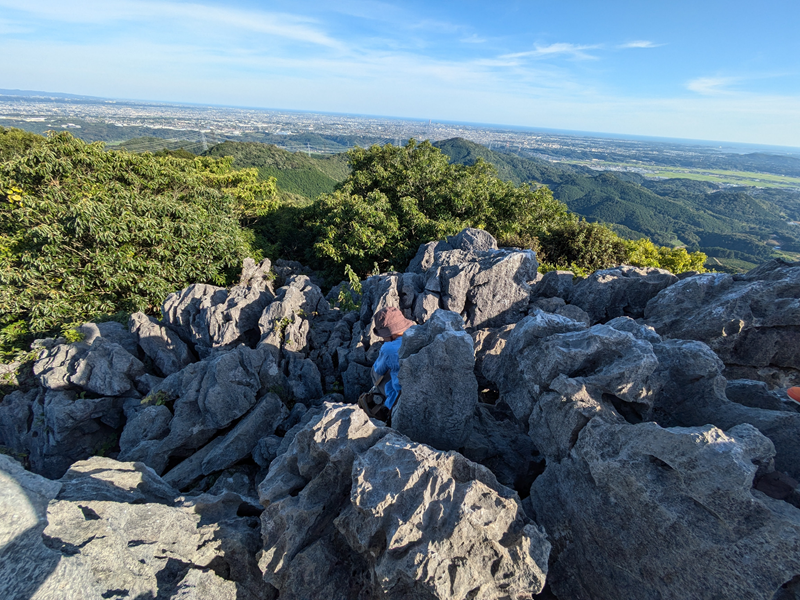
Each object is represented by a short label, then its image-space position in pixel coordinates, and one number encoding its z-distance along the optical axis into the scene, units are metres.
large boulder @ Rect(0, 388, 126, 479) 8.90
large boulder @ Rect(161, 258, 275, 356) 10.52
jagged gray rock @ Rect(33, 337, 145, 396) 9.28
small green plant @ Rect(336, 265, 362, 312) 11.77
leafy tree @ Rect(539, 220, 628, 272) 15.62
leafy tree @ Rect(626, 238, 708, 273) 14.70
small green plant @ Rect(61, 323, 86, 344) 10.38
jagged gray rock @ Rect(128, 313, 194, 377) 10.55
